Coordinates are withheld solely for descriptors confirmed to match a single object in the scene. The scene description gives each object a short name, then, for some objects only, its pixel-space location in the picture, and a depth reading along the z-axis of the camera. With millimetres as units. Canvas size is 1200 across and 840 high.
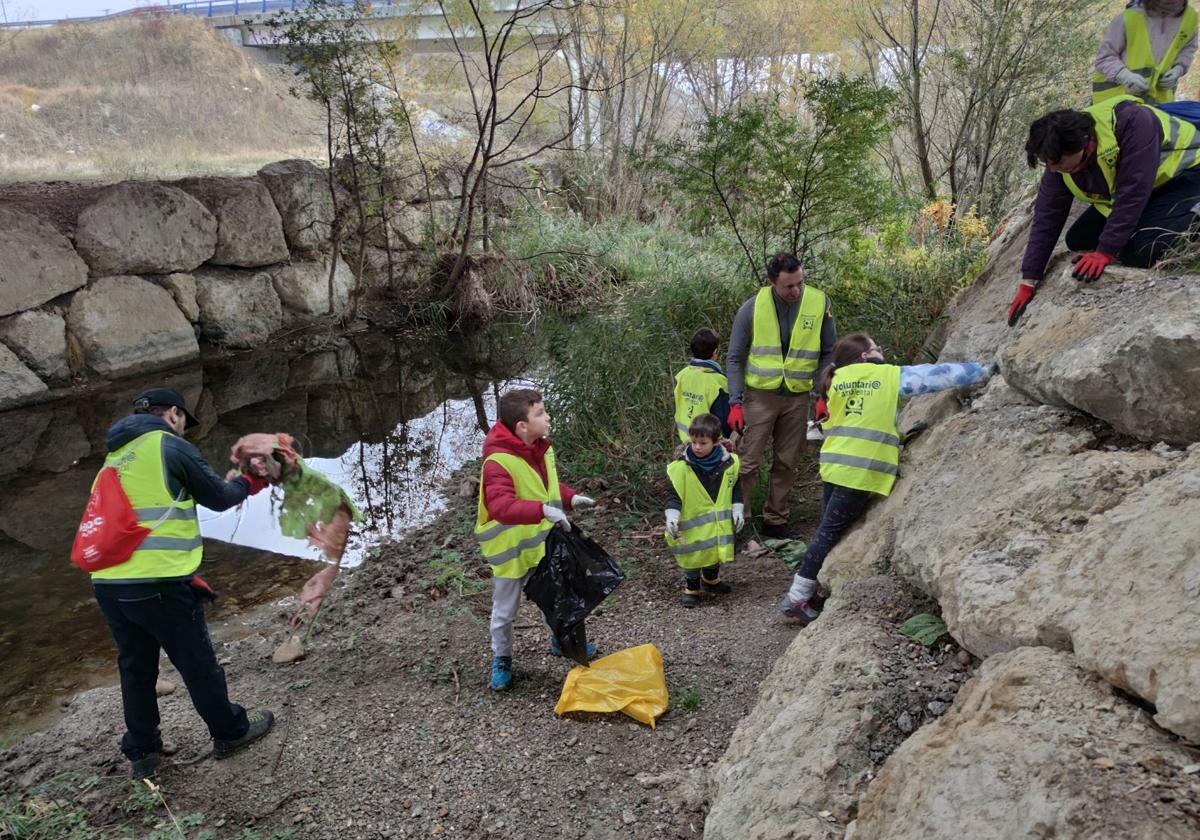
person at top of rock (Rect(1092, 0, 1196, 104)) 4227
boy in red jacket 3527
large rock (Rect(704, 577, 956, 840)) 2209
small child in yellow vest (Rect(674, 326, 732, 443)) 5246
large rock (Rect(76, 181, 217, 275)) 10266
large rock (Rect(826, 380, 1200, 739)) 1751
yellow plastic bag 3484
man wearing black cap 3289
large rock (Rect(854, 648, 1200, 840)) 1469
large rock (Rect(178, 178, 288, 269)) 11633
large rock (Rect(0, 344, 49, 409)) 9281
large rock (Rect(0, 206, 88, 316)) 9375
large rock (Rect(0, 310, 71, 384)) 9406
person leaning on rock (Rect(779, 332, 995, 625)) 3744
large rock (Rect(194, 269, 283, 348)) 11469
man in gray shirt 4961
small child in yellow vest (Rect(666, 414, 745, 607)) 4410
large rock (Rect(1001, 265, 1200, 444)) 2502
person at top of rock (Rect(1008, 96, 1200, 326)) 3188
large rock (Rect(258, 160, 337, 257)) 12383
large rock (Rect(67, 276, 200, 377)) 10094
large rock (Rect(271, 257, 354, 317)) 12359
